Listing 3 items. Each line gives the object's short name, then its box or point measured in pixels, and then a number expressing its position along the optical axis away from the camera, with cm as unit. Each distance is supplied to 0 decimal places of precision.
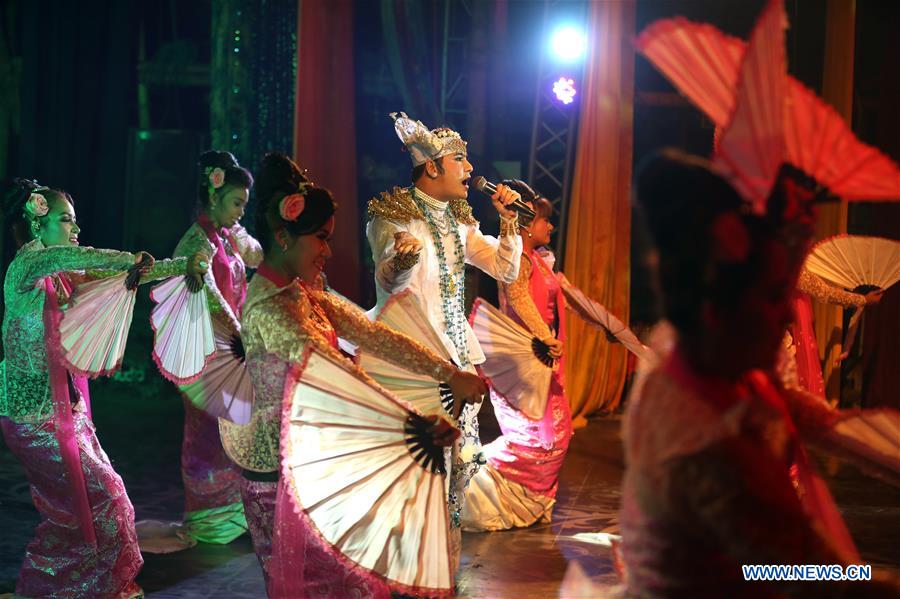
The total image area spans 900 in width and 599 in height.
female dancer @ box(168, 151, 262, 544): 464
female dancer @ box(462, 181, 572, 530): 489
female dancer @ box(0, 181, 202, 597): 363
